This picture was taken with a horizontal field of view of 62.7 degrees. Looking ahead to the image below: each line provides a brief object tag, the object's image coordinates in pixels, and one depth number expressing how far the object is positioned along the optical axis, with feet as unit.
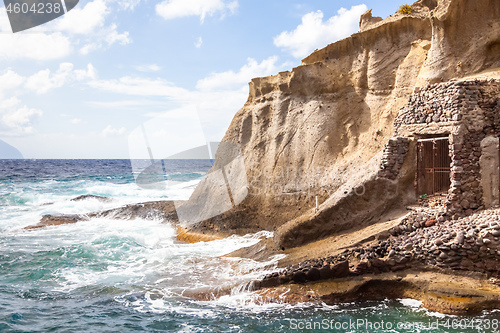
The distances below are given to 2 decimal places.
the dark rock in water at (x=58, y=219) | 70.63
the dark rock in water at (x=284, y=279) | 33.60
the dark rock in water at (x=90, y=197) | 92.57
